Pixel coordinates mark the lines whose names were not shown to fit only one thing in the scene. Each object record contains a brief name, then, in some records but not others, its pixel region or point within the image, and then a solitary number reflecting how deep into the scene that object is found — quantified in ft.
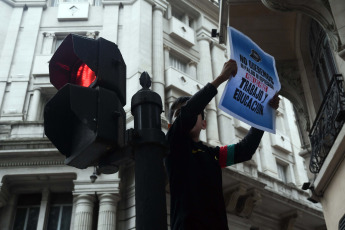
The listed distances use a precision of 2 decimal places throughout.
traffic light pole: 6.29
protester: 7.67
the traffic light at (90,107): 6.77
